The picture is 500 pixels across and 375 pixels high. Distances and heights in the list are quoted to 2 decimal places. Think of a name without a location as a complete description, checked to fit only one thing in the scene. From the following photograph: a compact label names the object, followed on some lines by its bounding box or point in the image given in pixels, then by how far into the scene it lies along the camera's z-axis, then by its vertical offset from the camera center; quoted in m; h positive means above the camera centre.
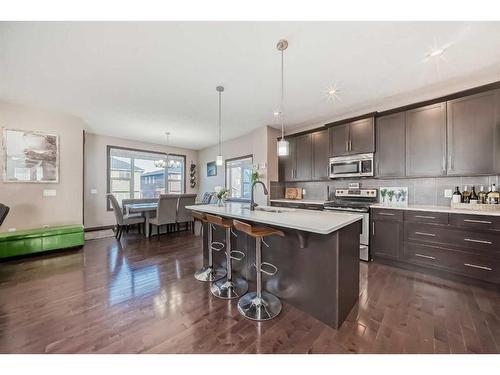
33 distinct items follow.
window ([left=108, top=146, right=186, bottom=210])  5.85 +0.41
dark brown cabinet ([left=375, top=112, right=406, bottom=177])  3.13 +0.67
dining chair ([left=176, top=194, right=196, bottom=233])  4.84 -0.53
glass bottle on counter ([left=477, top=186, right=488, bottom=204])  2.58 -0.12
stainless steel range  3.13 -0.29
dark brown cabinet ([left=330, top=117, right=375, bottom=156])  3.44 +0.91
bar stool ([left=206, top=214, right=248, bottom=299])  2.15 -1.16
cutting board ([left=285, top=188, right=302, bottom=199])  4.76 -0.16
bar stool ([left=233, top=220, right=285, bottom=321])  1.78 -1.15
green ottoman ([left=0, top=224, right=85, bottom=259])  3.06 -0.90
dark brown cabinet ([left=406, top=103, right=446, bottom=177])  2.79 +0.68
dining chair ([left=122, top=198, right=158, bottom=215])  5.00 -0.41
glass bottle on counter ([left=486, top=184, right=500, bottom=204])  2.46 -0.13
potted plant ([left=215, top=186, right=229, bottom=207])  2.83 -0.09
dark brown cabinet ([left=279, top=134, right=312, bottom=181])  4.39 +0.60
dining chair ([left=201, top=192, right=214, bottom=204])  5.75 -0.34
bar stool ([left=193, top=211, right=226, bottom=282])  2.52 -1.16
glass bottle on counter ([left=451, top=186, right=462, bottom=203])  2.72 -0.14
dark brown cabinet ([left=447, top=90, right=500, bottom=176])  2.44 +0.69
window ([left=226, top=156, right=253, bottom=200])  5.84 +0.31
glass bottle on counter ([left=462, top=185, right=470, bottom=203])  2.74 -0.13
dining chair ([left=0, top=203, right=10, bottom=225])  2.62 -0.34
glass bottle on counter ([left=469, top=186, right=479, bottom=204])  2.63 -0.14
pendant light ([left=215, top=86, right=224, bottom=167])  2.87 +1.44
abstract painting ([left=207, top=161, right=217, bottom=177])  6.88 +0.63
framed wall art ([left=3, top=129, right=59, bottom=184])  3.35 +0.53
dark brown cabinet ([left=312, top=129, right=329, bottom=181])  4.10 +0.68
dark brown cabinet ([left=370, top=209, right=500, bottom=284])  2.26 -0.71
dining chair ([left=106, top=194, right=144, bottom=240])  4.32 -0.74
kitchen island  1.65 -0.70
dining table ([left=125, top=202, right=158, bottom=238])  4.55 -0.54
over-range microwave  3.47 +0.39
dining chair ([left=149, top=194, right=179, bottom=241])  4.47 -0.56
